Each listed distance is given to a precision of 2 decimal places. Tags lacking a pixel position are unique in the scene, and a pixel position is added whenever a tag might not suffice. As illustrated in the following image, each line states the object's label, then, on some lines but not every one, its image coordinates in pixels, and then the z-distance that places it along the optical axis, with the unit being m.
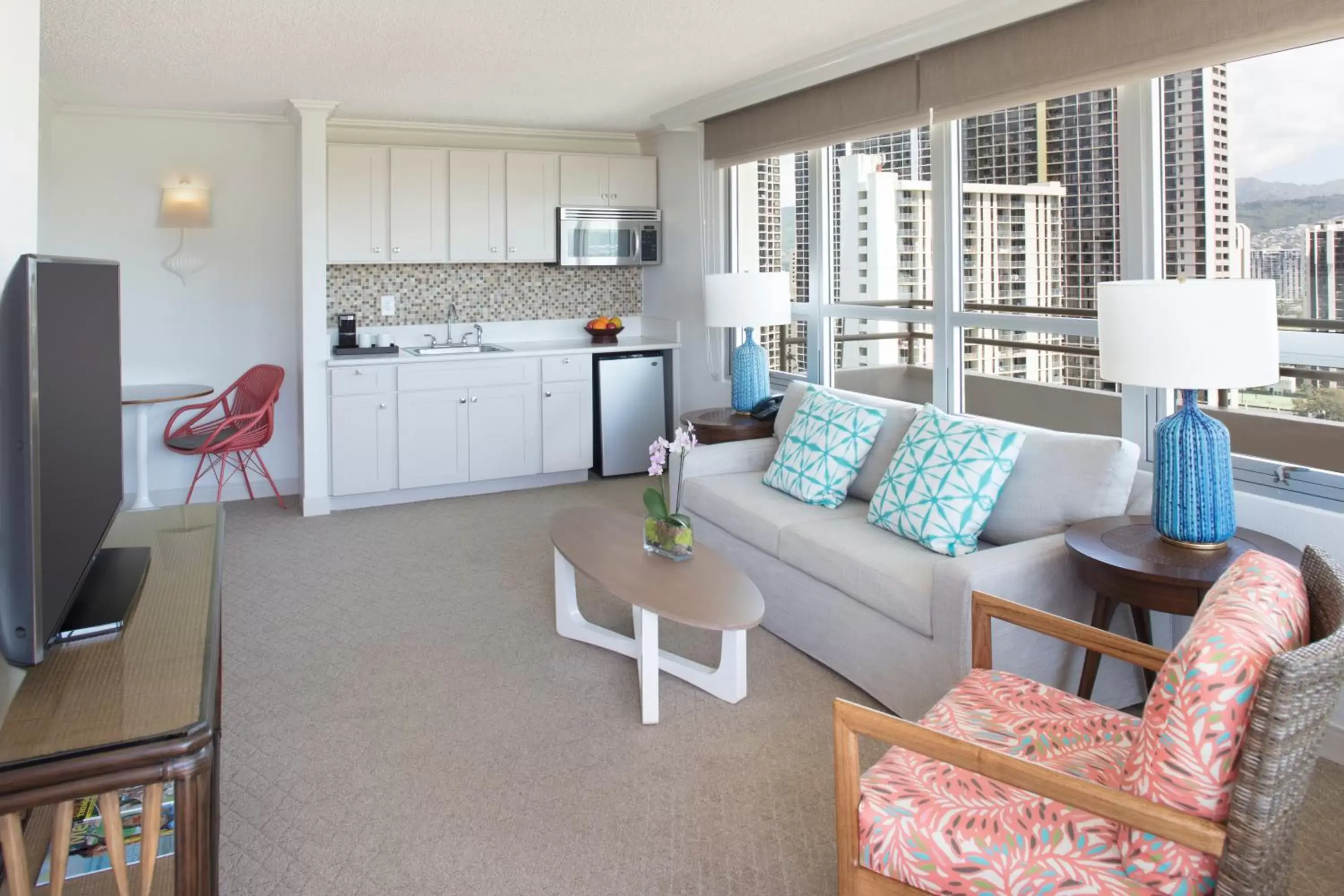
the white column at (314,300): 5.45
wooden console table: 1.35
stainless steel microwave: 6.55
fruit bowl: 6.70
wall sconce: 5.62
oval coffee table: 2.79
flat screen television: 1.45
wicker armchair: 1.39
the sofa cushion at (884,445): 3.85
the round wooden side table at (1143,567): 2.38
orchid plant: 3.26
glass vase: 3.23
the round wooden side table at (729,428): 4.90
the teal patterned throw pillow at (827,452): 3.85
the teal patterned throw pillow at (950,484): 3.16
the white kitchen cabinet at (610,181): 6.54
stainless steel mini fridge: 6.48
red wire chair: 5.51
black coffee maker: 6.01
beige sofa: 2.78
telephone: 5.04
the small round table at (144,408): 5.45
